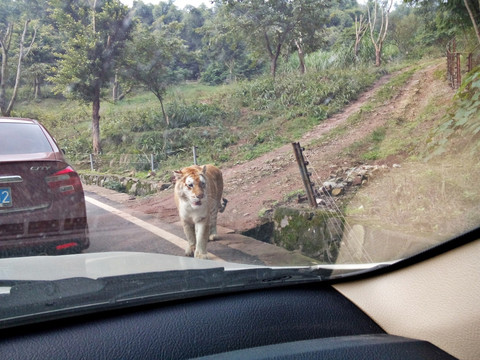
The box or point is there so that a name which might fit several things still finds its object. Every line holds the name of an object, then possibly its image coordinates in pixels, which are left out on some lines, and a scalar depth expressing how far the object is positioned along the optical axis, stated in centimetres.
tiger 483
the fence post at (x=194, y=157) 703
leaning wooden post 521
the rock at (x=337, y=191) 559
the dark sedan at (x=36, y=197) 410
